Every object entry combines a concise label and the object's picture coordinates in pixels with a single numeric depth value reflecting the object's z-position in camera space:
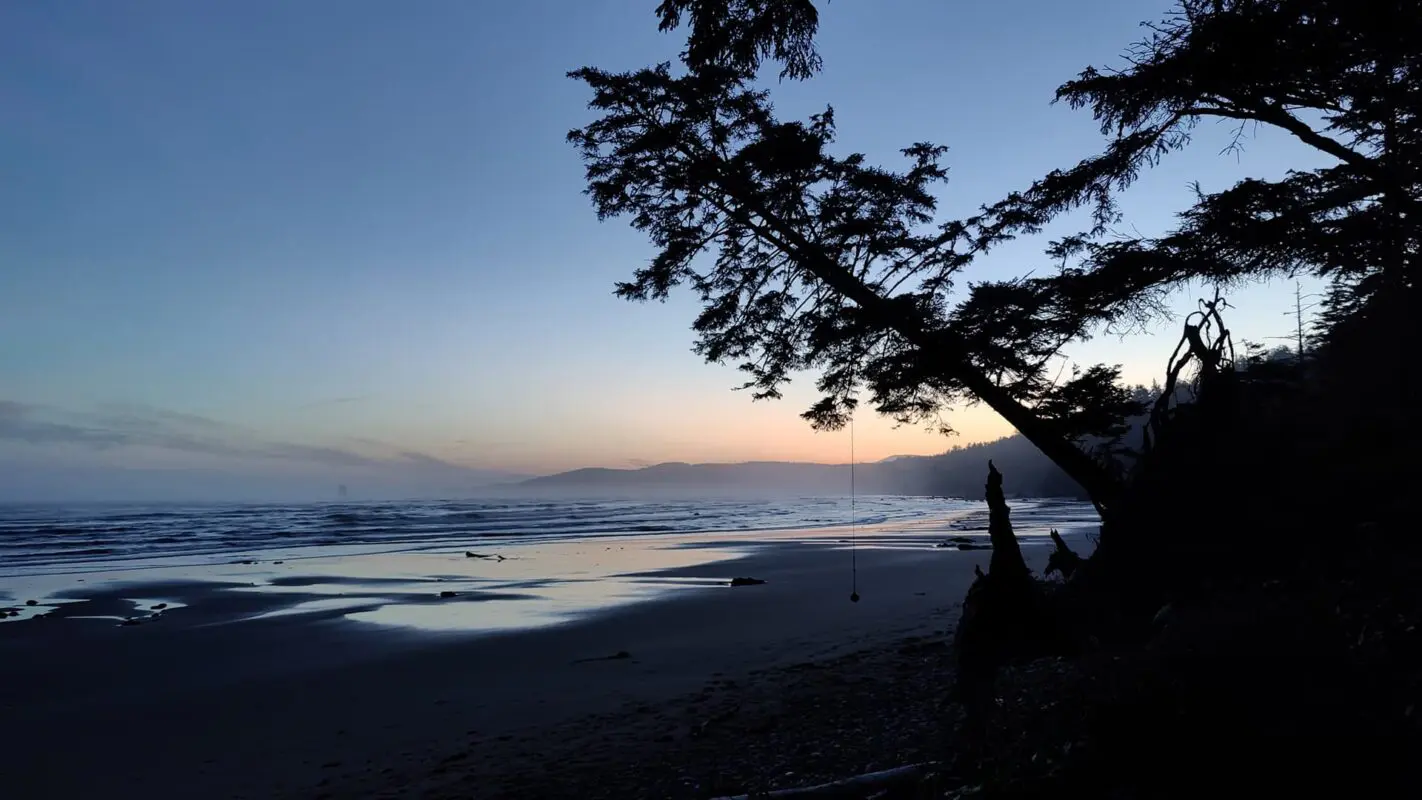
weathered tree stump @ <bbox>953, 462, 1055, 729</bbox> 6.12
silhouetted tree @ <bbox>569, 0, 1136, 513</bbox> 9.09
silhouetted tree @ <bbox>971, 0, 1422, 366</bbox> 6.83
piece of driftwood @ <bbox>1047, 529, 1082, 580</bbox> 8.12
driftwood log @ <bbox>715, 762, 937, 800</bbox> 4.70
